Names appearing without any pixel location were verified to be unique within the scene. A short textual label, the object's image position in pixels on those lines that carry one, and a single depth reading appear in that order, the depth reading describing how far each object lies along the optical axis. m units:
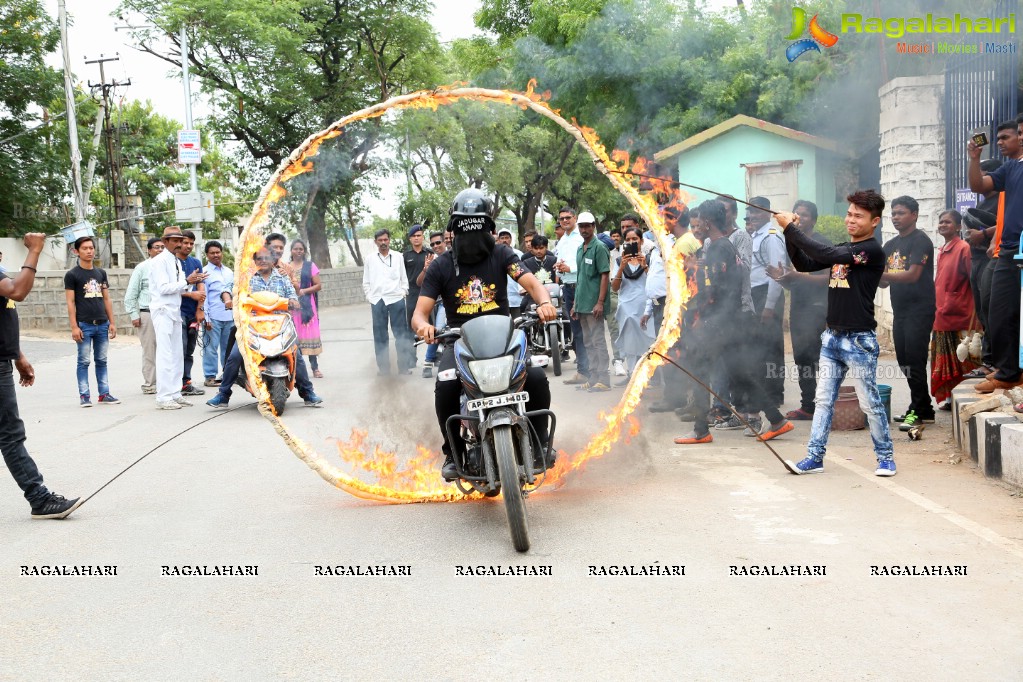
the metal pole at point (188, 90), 29.83
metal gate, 11.54
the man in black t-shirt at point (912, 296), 8.55
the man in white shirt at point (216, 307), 13.25
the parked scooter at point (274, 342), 11.27
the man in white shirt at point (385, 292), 13.85
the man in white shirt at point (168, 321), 11.96
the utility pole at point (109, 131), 36.04
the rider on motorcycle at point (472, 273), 6.60
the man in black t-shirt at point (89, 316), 12.47
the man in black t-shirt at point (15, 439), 6.65
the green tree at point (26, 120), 29.22
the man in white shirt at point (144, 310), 13.11
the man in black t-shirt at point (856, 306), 7.11
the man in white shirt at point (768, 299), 8.97
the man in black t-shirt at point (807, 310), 9.16
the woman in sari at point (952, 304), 9.16
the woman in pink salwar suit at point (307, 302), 12.70
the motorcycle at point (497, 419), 5.45
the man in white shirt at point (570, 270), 12.62
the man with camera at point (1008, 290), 7.56
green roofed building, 22.55
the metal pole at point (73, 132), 28.47
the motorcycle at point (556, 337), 12.20
